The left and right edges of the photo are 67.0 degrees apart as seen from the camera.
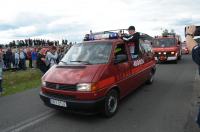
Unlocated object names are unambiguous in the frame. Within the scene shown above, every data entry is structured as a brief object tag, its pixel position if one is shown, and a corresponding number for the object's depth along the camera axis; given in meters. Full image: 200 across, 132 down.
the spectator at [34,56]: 12.06
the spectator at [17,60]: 11.71
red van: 3.40
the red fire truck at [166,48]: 11.37
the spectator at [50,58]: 7.87
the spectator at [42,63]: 8.13
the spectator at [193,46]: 2.81
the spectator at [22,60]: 11.43
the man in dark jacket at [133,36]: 4.72
